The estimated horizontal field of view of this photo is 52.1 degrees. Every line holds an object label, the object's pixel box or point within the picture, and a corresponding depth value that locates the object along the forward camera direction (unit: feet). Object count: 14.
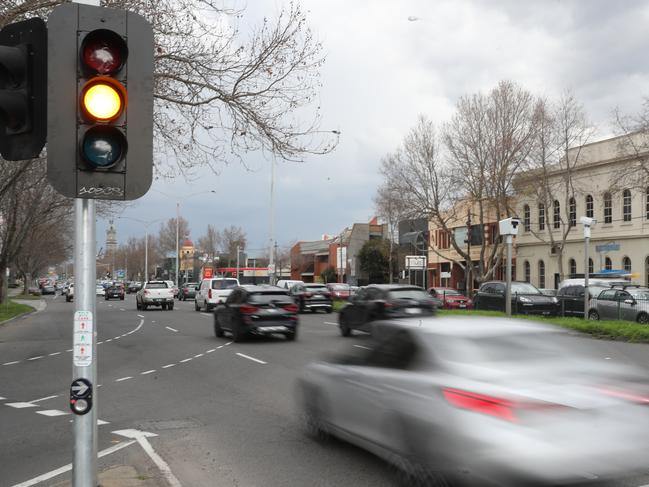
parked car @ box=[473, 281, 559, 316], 95.91
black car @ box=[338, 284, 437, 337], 63.16
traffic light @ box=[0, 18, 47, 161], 13.20
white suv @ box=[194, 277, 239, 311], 116.16
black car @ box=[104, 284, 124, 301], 213.66
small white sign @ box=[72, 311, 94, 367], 13.29
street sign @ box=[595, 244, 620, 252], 147.72
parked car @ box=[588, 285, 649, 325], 84.69
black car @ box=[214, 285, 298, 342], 62.34
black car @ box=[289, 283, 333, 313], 113.29
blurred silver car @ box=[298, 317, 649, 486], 14.64
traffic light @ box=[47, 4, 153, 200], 13.08
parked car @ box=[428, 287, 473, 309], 127.75
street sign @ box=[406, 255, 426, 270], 128.36
